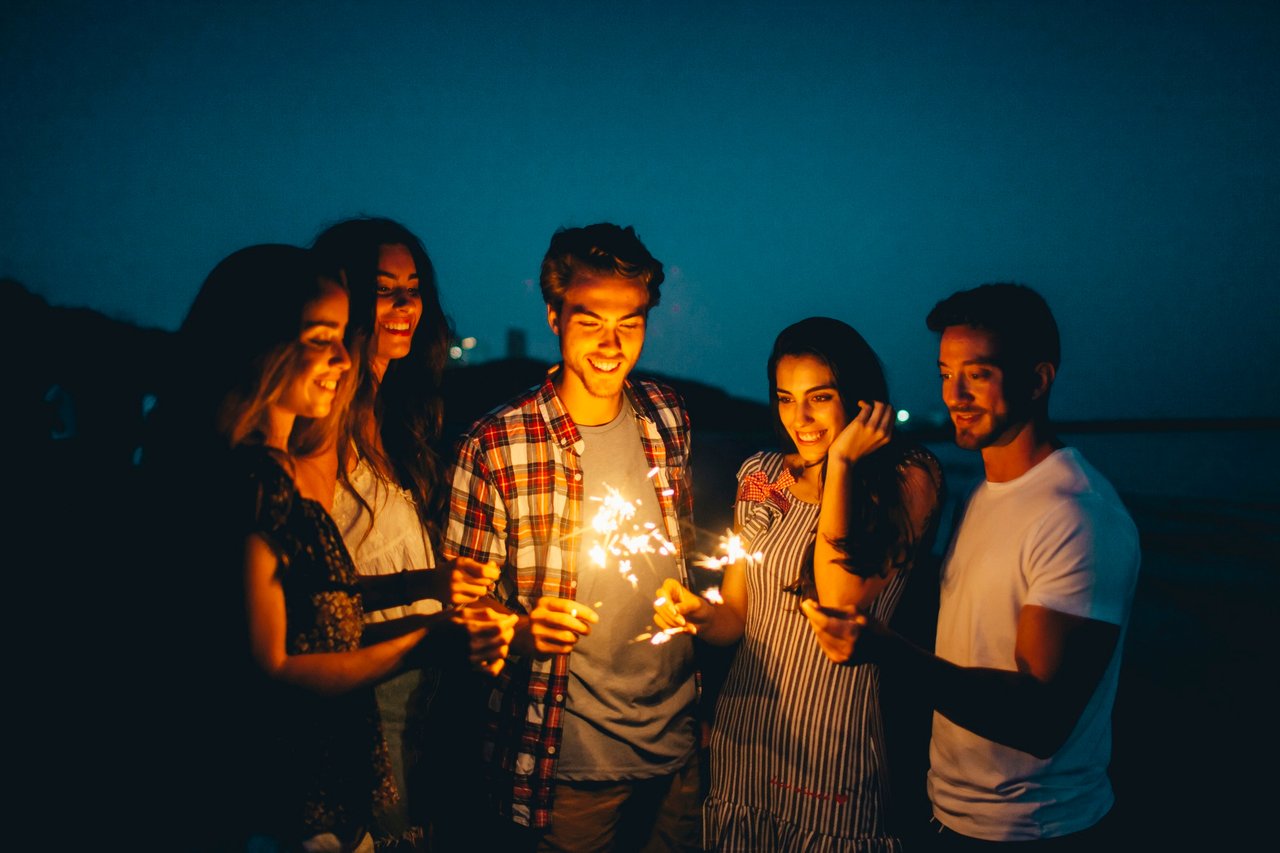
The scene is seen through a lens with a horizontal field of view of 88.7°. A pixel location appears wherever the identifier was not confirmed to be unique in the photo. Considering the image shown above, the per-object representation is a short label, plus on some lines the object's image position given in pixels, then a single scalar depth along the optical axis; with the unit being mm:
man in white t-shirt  2383
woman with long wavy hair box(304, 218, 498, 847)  3176
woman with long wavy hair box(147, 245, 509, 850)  2178
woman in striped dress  2935
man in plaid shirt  3219
